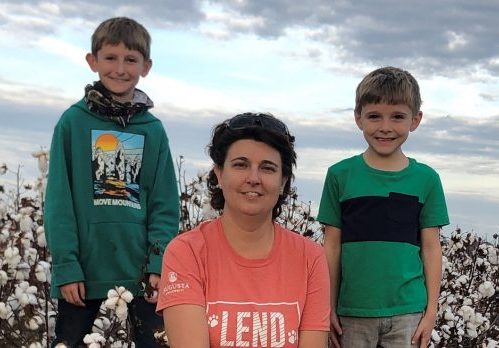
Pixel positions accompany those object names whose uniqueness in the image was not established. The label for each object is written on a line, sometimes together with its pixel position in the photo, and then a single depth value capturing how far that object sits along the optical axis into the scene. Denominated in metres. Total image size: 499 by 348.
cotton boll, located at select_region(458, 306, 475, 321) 5.49
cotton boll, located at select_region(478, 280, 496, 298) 5.93
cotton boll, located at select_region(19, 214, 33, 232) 4.76
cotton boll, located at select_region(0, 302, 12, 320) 4.22
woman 2.78
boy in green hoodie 3.78
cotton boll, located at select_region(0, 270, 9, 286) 4.38
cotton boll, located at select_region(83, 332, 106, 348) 3.53
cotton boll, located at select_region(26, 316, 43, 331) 4.05
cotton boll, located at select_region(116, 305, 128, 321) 3.55
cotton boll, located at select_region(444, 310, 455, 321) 5.46
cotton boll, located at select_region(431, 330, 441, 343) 5.00
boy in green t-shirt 3.54
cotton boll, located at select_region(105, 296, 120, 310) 3.51
